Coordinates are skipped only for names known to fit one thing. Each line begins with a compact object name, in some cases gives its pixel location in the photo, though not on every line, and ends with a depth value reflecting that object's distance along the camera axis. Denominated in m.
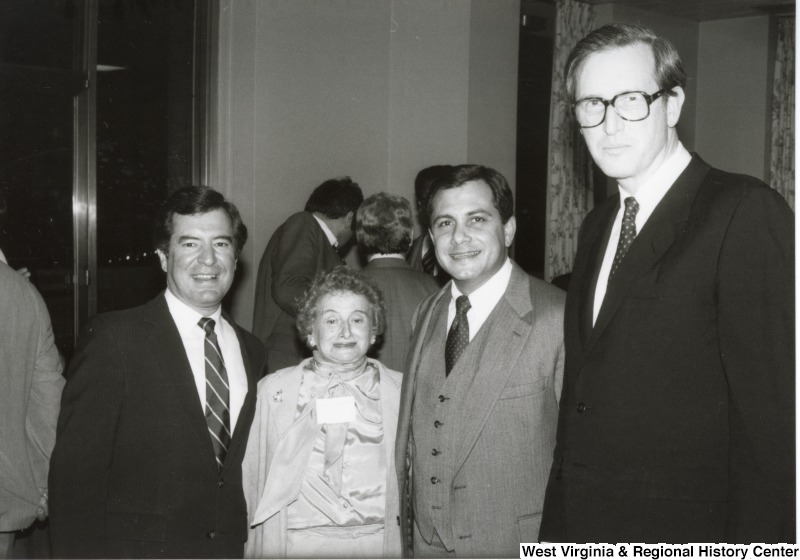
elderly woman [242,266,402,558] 2.51
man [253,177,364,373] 4.83
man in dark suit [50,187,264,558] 2.30
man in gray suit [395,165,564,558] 2.26
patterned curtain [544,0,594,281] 7.96
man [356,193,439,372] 3.83
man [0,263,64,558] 2.58
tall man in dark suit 1.69
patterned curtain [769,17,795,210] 8.82
